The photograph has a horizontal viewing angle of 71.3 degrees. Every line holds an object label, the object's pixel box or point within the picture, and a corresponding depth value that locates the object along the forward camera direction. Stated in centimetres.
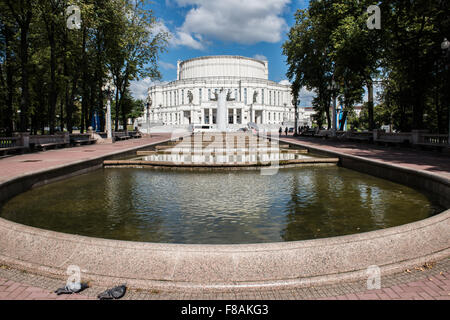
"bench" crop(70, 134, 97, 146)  2846
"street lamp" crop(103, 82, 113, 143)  3503
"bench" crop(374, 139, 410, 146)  2380
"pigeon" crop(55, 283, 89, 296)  350
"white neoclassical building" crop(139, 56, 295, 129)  13100
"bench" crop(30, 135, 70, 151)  2209
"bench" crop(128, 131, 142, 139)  4631
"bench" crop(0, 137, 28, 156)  1827
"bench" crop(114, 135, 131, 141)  3876
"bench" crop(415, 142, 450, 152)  1873
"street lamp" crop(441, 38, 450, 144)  1776
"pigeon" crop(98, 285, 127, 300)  339
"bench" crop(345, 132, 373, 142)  3034
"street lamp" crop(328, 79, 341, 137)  3472
